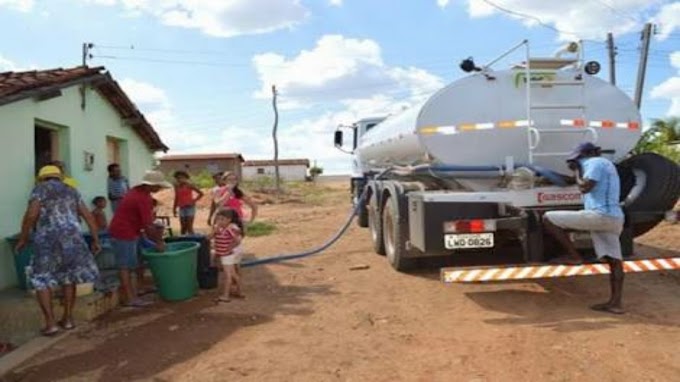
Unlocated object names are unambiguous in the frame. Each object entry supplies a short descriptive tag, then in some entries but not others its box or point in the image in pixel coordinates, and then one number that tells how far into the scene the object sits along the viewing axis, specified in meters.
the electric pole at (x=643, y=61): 22.81
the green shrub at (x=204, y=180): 40.19
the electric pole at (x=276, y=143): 33.66
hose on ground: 10.47
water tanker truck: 7.16
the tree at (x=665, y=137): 18.52
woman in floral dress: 6.39
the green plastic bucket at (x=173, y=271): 7.64
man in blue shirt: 6.45
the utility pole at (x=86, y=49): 29.57
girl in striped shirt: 7.75
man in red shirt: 7.52
